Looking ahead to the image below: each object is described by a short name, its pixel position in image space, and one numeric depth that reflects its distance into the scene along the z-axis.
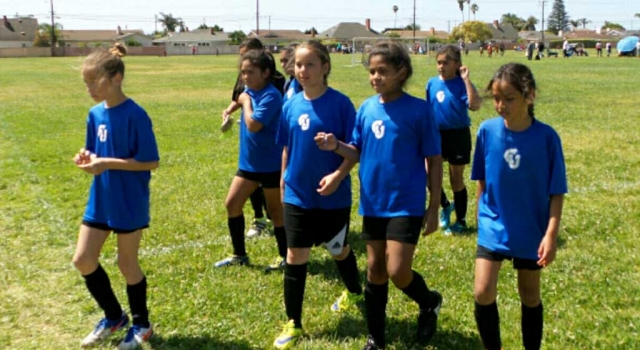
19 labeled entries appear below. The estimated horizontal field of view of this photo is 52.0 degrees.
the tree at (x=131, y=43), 105.25
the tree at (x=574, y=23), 195.00
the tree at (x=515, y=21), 188.70
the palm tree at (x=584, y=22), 194.25
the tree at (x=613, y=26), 158.25
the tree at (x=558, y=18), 191.25
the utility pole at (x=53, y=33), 95.94
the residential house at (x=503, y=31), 144.73
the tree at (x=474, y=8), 161.12
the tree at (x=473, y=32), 121.81
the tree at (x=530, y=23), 190.50
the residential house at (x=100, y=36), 133.88
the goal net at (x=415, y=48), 59.75
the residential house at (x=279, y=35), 125.43
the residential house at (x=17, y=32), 121.31
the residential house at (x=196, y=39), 133.75
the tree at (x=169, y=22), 174.12
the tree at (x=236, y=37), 112.06
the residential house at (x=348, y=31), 132.41
